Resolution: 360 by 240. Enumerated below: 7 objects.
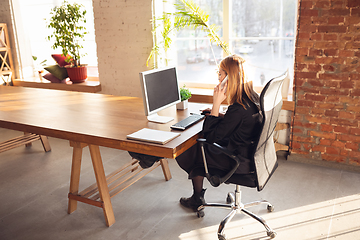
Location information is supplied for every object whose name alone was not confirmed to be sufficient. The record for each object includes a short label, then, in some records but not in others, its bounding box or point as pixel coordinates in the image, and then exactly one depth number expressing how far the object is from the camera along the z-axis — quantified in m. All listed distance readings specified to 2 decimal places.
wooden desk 2.22
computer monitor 2.50
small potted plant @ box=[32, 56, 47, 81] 5.62
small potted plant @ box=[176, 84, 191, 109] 2.90
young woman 2.20
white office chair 2.03
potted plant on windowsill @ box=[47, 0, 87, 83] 4.67
